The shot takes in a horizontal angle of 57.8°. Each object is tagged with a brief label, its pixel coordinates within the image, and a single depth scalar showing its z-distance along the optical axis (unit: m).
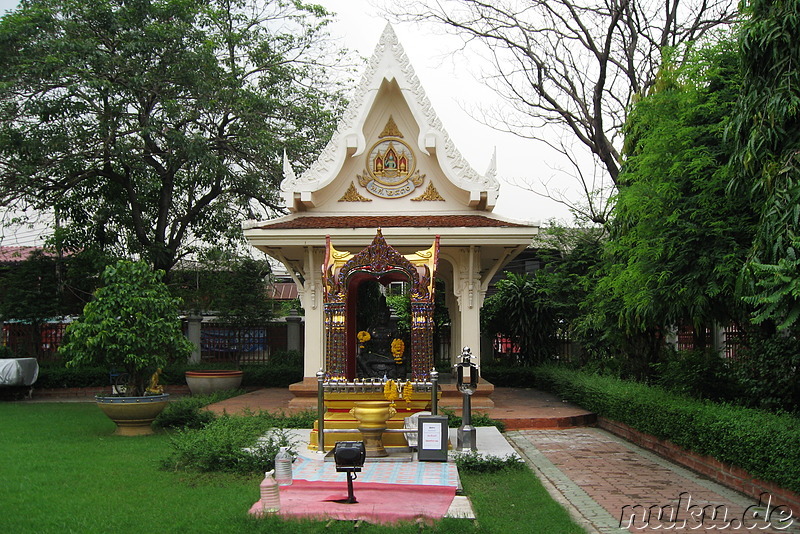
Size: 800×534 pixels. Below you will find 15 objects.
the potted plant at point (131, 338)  10.03
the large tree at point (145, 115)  14.17
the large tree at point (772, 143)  5.96
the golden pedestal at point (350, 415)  8.59
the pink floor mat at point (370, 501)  5.93
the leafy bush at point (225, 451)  7.80
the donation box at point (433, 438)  8.02
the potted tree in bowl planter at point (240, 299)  17.41
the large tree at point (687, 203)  8.48
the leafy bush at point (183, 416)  10.70
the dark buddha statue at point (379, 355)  10.48
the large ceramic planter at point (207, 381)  15.70
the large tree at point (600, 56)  15.43
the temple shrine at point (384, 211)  11.28
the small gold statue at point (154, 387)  10.62
